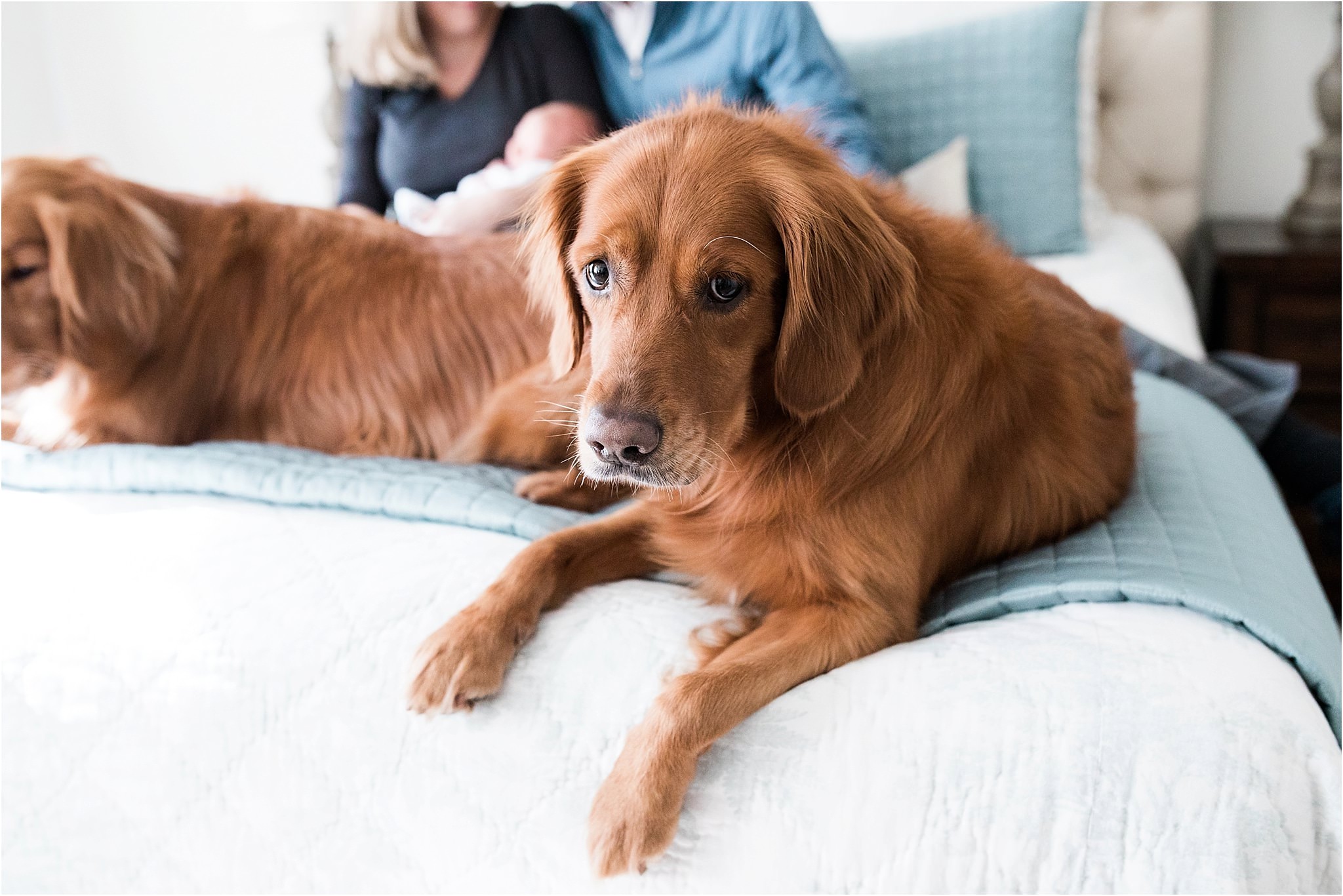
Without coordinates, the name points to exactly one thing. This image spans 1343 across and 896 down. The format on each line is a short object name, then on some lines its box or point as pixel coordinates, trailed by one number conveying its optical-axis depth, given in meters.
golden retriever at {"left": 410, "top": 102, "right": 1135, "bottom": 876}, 1.09
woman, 2.73
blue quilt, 1.23
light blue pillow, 2.89
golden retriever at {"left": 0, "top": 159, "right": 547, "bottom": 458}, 1.92
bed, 0.97
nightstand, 3.05
